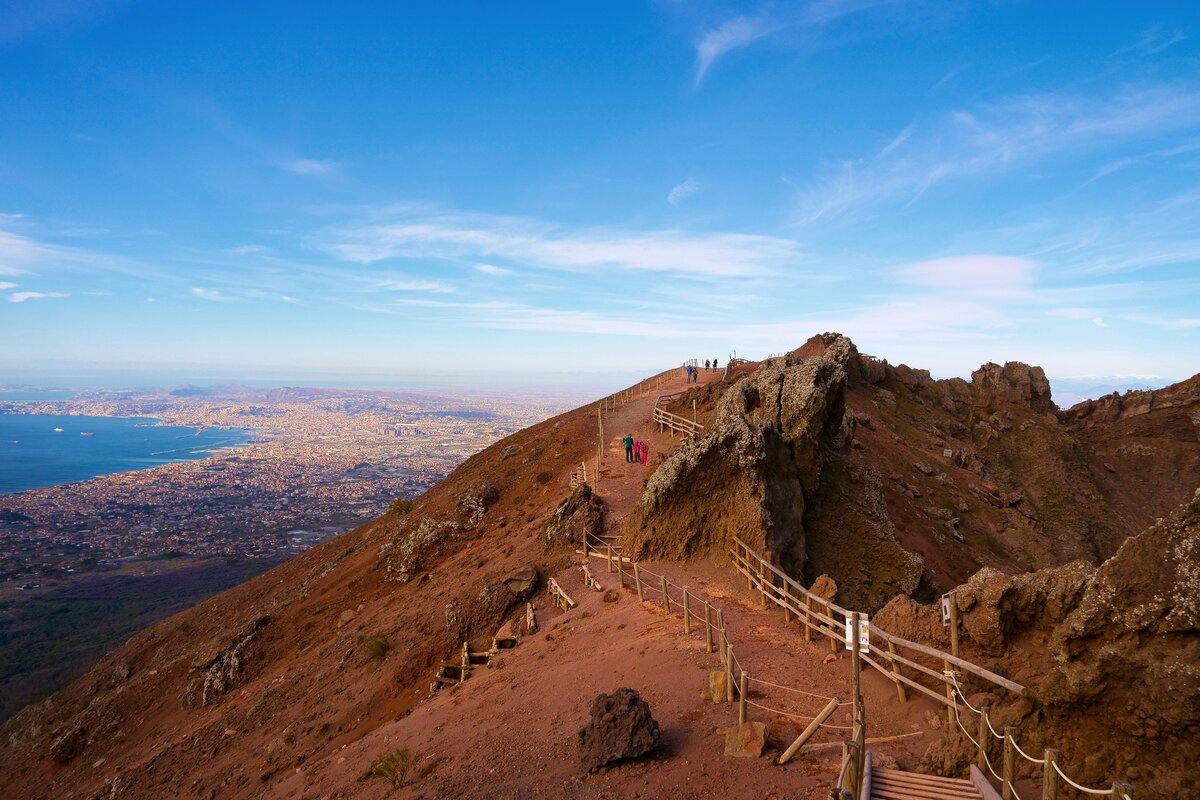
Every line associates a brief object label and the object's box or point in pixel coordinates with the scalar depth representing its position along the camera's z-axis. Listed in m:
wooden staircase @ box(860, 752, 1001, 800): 6.76
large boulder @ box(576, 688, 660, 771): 9.26
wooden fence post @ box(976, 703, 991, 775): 7.05
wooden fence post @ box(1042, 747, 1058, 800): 5.49
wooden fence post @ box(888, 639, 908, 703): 10.04
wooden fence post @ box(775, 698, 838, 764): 8.39
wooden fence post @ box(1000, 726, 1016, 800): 6.25
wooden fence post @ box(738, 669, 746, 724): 9.37
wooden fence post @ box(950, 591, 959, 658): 9.46
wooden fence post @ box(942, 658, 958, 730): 8.48
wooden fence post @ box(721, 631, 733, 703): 10.59
